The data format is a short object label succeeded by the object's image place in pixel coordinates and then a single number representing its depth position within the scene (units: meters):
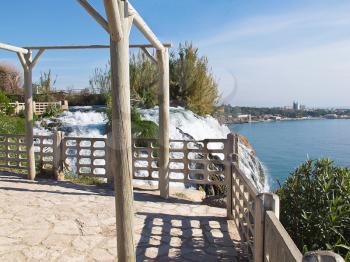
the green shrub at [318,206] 2.89
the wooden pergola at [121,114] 2.83
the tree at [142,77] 15.11
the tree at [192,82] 14.91
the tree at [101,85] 17.67
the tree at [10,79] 21.31
